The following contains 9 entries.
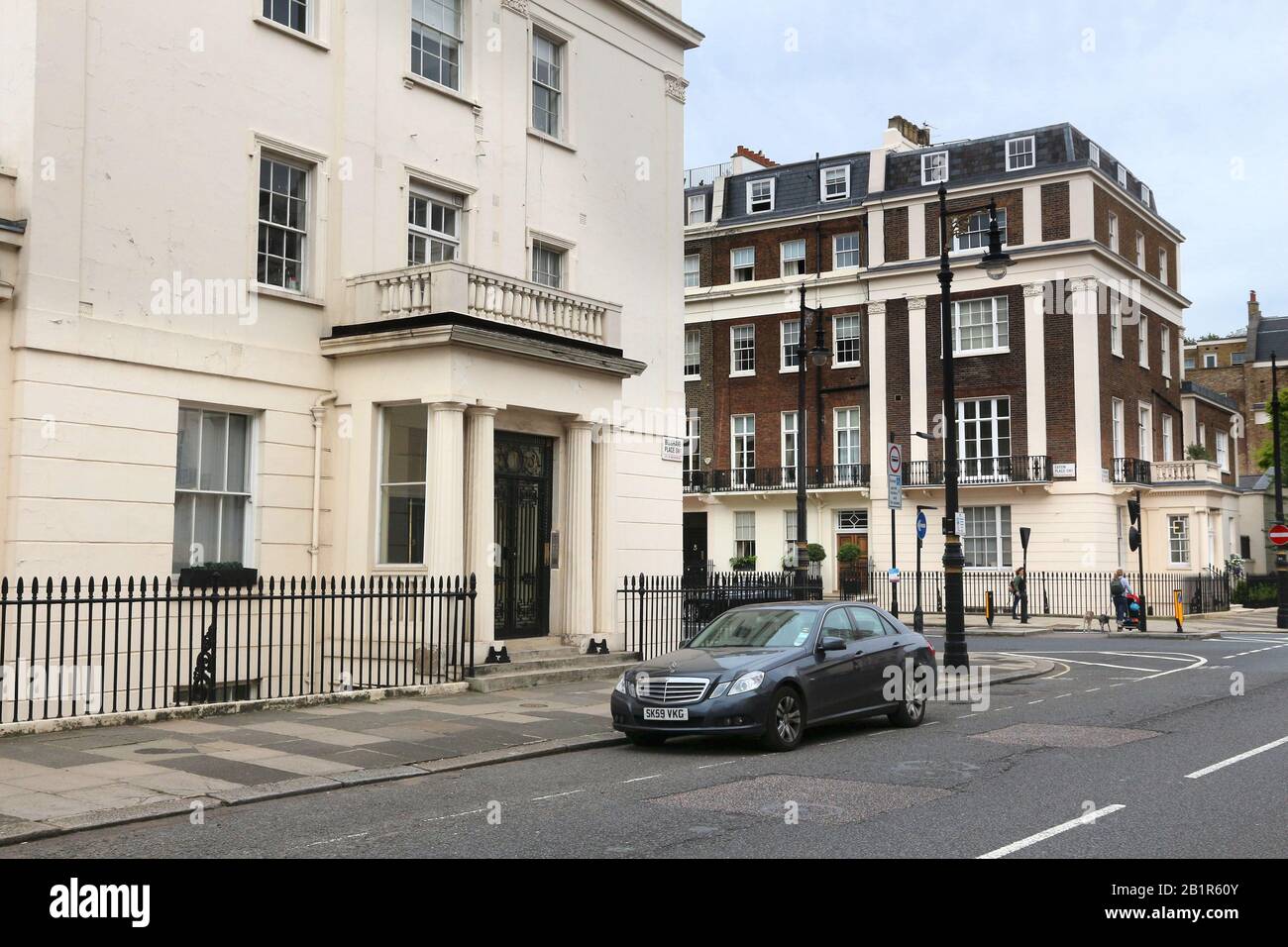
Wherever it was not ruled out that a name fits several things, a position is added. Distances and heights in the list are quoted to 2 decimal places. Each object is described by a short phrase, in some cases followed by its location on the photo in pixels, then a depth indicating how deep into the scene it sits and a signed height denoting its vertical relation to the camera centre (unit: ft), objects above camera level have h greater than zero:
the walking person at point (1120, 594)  113.09 -3.03
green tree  218.03 +20.75
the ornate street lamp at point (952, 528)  66.69 +1.80
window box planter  52.11 -0.64
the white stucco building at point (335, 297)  48.14 +11.98
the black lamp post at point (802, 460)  78.89 +6.71
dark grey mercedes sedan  39.70 -3.95
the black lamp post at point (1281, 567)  116.98 -0.52
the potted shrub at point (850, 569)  150.51 -0.93
